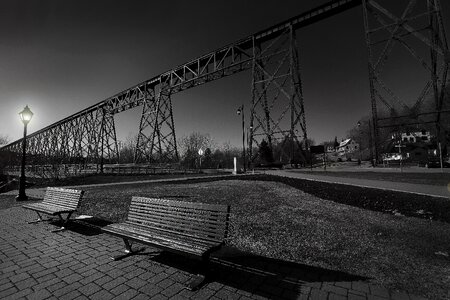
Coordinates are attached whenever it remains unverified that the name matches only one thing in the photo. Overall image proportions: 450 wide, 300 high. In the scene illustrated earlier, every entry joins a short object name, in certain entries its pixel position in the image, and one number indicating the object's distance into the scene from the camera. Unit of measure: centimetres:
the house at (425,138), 5766
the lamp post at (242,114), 2606
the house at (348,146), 10254
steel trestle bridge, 1457
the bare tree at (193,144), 4365
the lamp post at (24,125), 967
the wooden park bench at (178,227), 285
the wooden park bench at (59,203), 510
